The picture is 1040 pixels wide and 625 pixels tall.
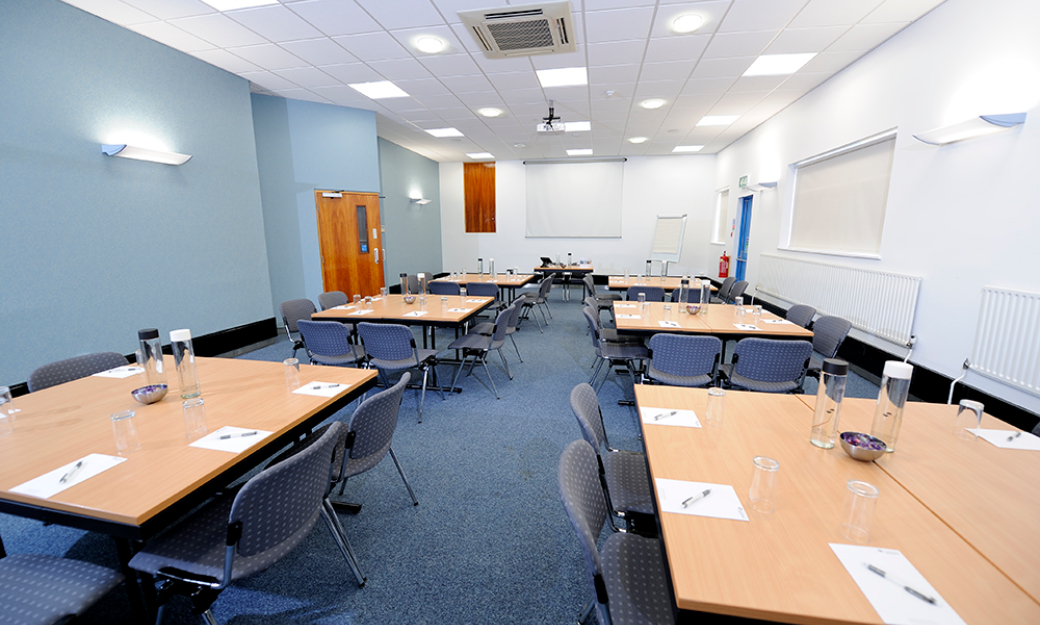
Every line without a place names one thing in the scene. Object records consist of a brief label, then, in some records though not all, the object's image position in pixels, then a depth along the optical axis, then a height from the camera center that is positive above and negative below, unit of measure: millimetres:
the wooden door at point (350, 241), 6746 +58
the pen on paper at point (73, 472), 1312 -739
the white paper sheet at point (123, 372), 2336 -729
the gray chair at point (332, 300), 4647 -637
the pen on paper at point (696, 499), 1213 -756
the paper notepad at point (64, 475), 1250 -741
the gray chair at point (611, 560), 1097 -1057
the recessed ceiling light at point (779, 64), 4723 +2118
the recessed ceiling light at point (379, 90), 5660 +2174
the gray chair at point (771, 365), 2889 -868
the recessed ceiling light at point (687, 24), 3830 +2085
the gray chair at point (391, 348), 3330 -853
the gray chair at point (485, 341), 4039 -996
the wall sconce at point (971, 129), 2814 +834
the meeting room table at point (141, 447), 1222 -742
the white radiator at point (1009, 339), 2691 -656
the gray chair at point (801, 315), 3924 -684
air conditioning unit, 3654 +2033
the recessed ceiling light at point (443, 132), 8203 +2262
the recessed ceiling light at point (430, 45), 4301 +2120
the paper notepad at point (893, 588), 857 -768
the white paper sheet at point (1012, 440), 1571 -762
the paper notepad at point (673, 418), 1744 -749
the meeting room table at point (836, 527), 903 -767
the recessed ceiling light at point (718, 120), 7215 +2195
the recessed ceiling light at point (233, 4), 3609 +2109
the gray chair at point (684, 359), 2986 -850
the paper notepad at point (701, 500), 1181 -759
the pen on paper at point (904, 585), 903 -766
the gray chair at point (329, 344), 3473 -863
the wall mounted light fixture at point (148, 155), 3853 +885
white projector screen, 10938 +1228
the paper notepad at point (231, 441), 1519 -741
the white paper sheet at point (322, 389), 2037 -727
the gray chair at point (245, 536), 1292 -1028
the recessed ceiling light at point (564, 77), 5172 +2146
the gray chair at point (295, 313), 4164 -709
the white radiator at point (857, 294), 3906 -572
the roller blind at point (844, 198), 4500 +568
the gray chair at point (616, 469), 1669 -1056
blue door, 8484 +128
